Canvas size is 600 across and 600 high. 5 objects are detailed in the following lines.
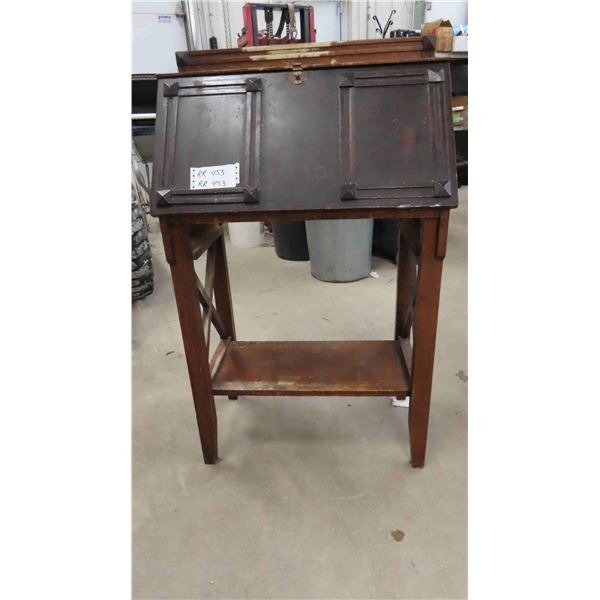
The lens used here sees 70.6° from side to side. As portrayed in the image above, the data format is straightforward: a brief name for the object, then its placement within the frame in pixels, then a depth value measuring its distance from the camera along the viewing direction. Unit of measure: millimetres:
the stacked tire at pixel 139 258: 2590
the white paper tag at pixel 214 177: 1131
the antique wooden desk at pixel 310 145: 1092
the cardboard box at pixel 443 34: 3654
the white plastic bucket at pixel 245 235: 3605
